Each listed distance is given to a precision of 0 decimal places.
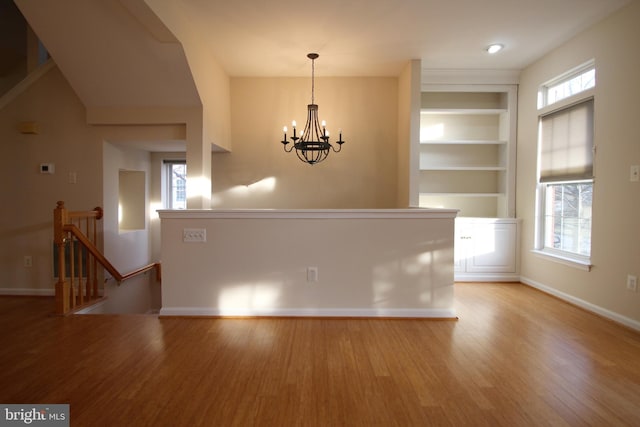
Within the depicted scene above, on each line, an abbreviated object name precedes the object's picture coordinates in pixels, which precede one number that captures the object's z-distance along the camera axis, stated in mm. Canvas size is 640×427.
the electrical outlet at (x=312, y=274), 3285
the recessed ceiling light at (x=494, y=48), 4098
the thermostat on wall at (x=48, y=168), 4223
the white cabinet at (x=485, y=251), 4832
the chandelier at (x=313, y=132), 4898
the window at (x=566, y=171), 3729
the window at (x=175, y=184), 5750
